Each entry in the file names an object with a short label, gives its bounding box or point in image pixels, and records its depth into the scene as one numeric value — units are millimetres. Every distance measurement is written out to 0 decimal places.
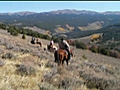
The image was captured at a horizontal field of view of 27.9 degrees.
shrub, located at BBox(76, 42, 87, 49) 64188
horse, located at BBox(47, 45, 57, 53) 22231
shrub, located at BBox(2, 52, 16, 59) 10830
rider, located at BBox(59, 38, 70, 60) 13137
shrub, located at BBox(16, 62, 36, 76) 7969
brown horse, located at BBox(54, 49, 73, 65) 11759
